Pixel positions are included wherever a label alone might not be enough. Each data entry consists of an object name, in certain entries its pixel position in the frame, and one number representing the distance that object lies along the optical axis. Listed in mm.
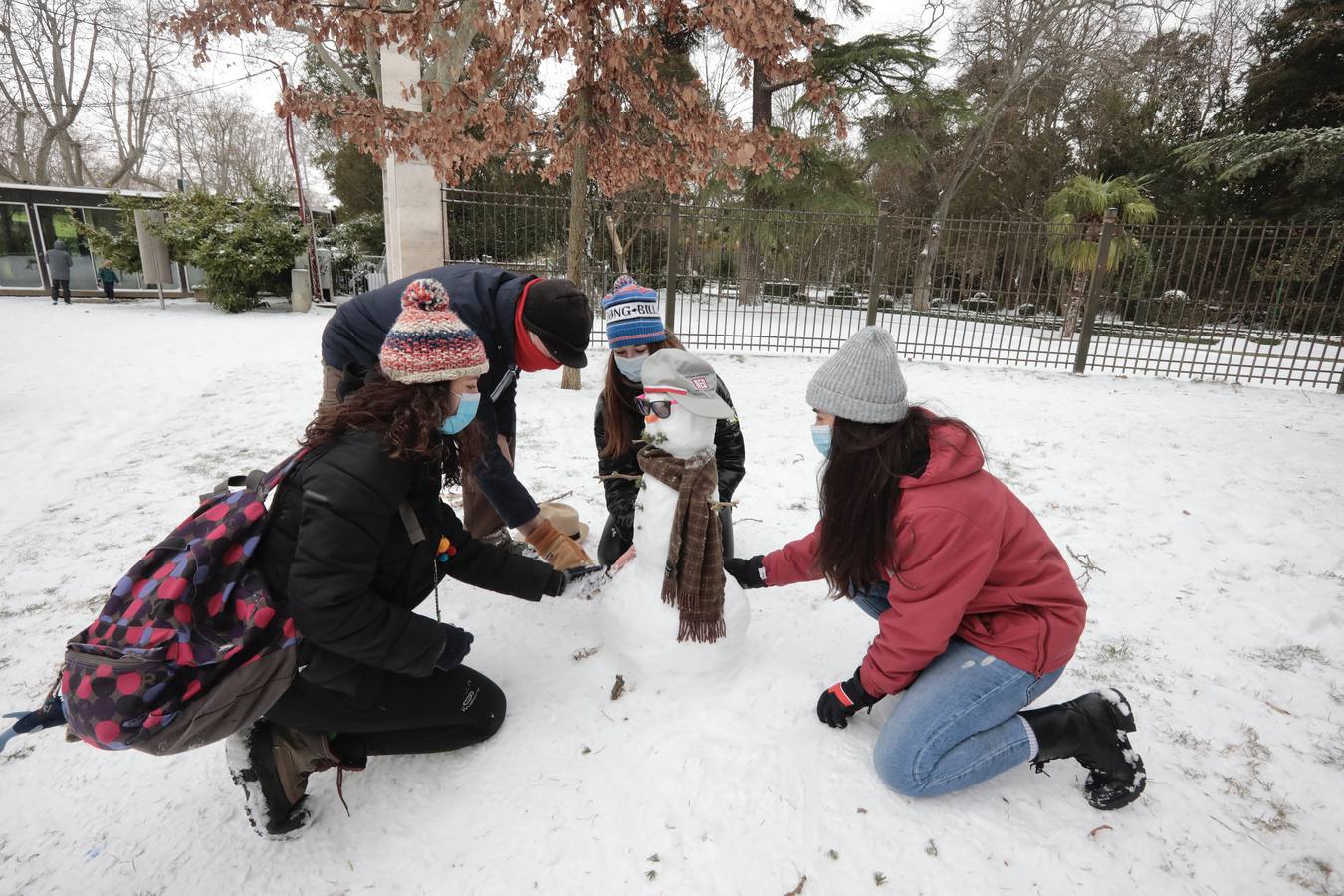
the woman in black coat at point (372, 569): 1744
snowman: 2277
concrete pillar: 7340
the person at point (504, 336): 2660
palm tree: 12039
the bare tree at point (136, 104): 23859
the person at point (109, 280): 15088
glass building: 15516
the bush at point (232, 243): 13656
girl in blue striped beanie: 2848
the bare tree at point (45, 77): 22922
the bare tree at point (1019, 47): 18500
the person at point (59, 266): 14273
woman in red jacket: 1909
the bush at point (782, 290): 10500
